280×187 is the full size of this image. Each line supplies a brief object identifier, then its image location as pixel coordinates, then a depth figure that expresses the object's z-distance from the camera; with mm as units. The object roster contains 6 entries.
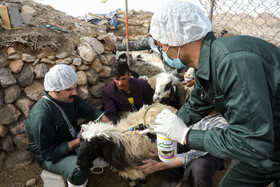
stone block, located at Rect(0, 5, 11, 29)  3021
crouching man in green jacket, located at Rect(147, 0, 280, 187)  1083
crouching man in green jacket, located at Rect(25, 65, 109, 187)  2422
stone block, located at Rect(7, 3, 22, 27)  3079
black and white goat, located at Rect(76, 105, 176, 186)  2473
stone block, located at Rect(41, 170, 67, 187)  2664
